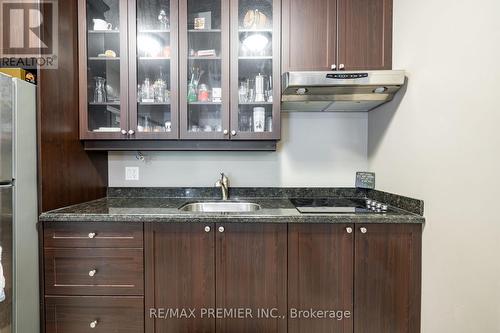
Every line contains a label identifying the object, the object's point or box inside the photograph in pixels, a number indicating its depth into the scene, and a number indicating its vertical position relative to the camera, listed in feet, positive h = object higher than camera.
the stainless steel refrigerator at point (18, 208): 3.54 -0.82
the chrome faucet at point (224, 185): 5.72 -0.64
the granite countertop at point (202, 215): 4.00 -1.00
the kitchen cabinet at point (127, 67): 4.89 +2.07
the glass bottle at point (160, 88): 5.13 +1.66
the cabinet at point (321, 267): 4.06 -1.94
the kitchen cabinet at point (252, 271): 4.08 -2.02
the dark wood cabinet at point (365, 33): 4.78 +2.73
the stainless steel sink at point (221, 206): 5.70 -1.18
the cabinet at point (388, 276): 4.05 -2.10
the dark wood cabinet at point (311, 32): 4.81 +2.77
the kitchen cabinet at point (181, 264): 4.09 -1.90
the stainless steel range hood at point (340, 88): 4.26 +1.45
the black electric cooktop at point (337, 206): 4.32 -0.99
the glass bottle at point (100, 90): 5.11 +1.60
